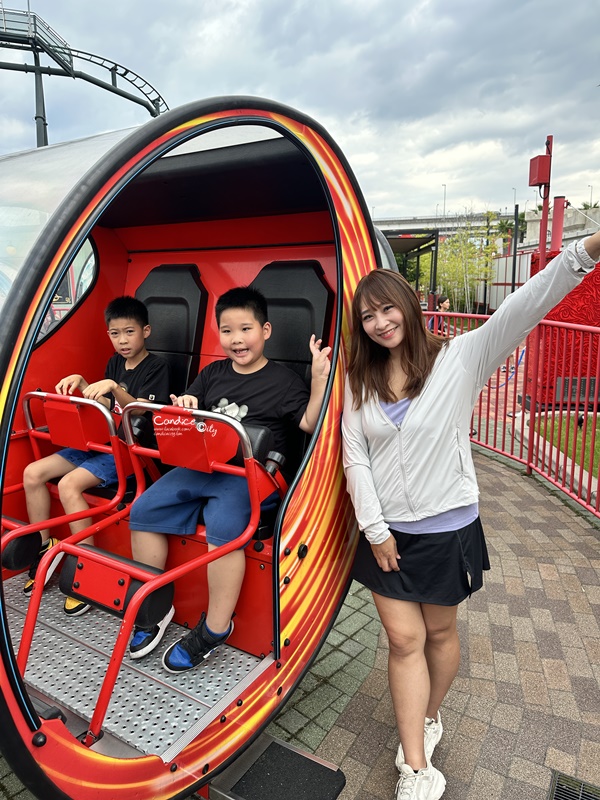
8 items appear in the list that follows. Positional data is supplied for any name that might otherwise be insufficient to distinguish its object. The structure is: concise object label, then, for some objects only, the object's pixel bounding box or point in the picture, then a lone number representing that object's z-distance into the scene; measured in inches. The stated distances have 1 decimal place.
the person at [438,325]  270.4
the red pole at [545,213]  278.5
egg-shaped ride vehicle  53.4
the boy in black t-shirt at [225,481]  84.0
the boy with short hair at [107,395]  104.9
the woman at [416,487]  77.5
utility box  282.0
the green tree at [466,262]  1207.6
